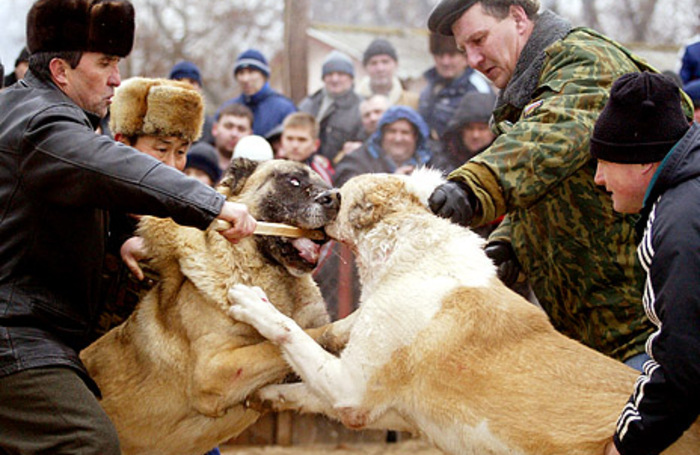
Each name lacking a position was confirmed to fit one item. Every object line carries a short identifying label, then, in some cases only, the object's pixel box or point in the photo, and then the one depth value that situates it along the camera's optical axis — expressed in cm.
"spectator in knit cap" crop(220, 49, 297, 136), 764
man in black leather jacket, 287
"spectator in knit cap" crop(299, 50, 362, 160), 749
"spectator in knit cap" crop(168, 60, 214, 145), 776
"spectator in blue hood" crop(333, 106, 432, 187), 707
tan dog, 351
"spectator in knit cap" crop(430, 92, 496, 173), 723
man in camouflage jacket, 326
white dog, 292
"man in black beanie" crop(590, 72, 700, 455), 235
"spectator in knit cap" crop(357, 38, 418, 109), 801
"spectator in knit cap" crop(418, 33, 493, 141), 755
